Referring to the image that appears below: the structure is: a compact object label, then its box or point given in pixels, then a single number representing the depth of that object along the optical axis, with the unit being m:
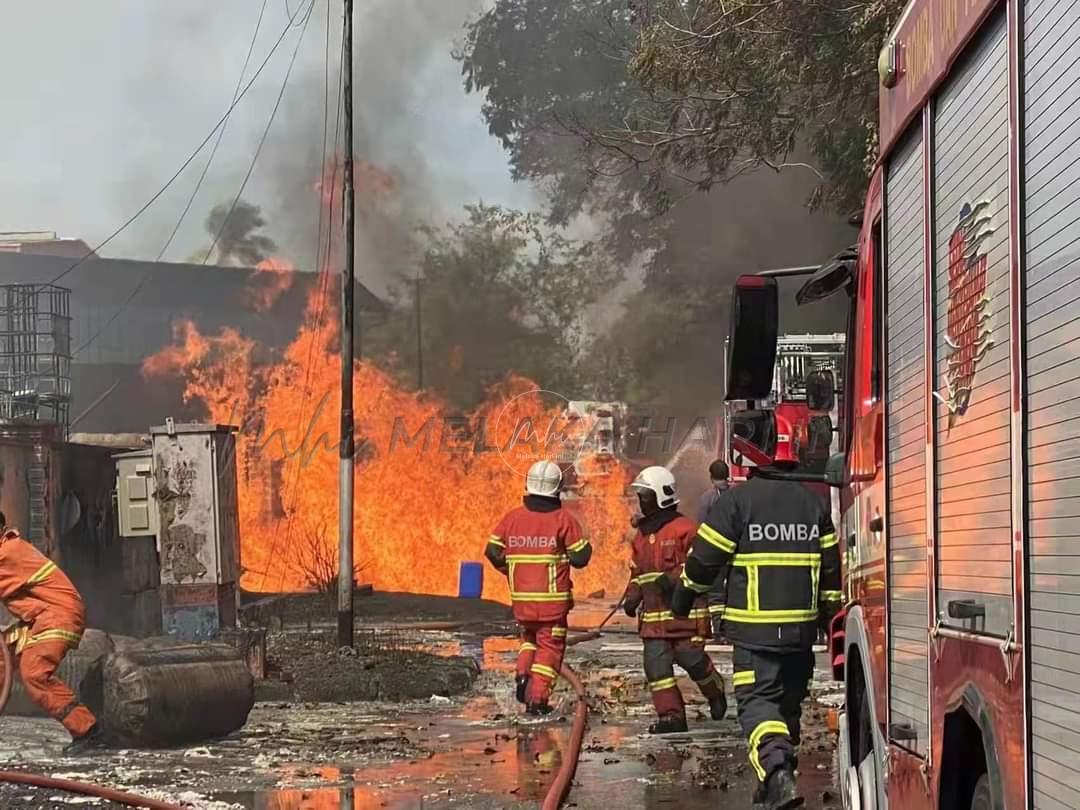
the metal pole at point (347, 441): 14.78
